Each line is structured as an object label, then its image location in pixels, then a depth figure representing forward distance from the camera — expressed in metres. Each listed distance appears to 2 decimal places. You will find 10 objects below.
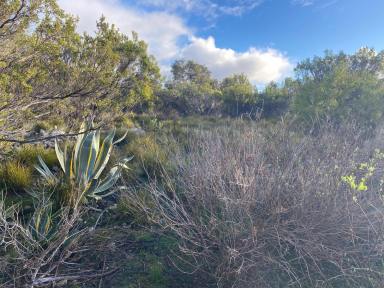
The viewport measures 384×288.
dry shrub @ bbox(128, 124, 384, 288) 2.16
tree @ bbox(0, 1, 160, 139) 3.98
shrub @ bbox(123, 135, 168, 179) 4.43
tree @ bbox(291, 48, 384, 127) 8.92
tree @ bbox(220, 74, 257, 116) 16.09
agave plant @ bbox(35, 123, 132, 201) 3.38
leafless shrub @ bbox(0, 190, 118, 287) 2.05
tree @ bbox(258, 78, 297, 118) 15.53
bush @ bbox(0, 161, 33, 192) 3.78
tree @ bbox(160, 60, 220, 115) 15.77
